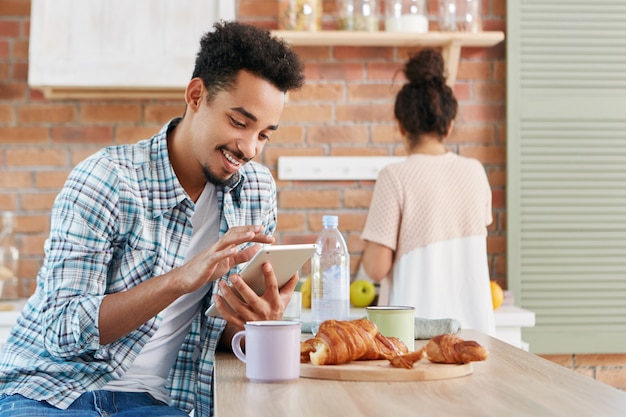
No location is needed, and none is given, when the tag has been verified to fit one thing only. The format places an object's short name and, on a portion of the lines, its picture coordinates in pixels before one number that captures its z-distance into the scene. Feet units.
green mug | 4.97
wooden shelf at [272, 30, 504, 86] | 9.87
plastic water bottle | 5.74
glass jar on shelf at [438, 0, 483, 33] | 10.13
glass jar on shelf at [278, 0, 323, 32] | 9.98
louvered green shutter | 10.39
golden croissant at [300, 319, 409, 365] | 4.31
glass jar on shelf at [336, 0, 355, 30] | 10.01
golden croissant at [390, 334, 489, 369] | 4.26
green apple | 9.27
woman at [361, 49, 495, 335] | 8.00
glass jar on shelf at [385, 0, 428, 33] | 10.00
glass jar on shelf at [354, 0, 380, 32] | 10.02
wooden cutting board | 4.13
